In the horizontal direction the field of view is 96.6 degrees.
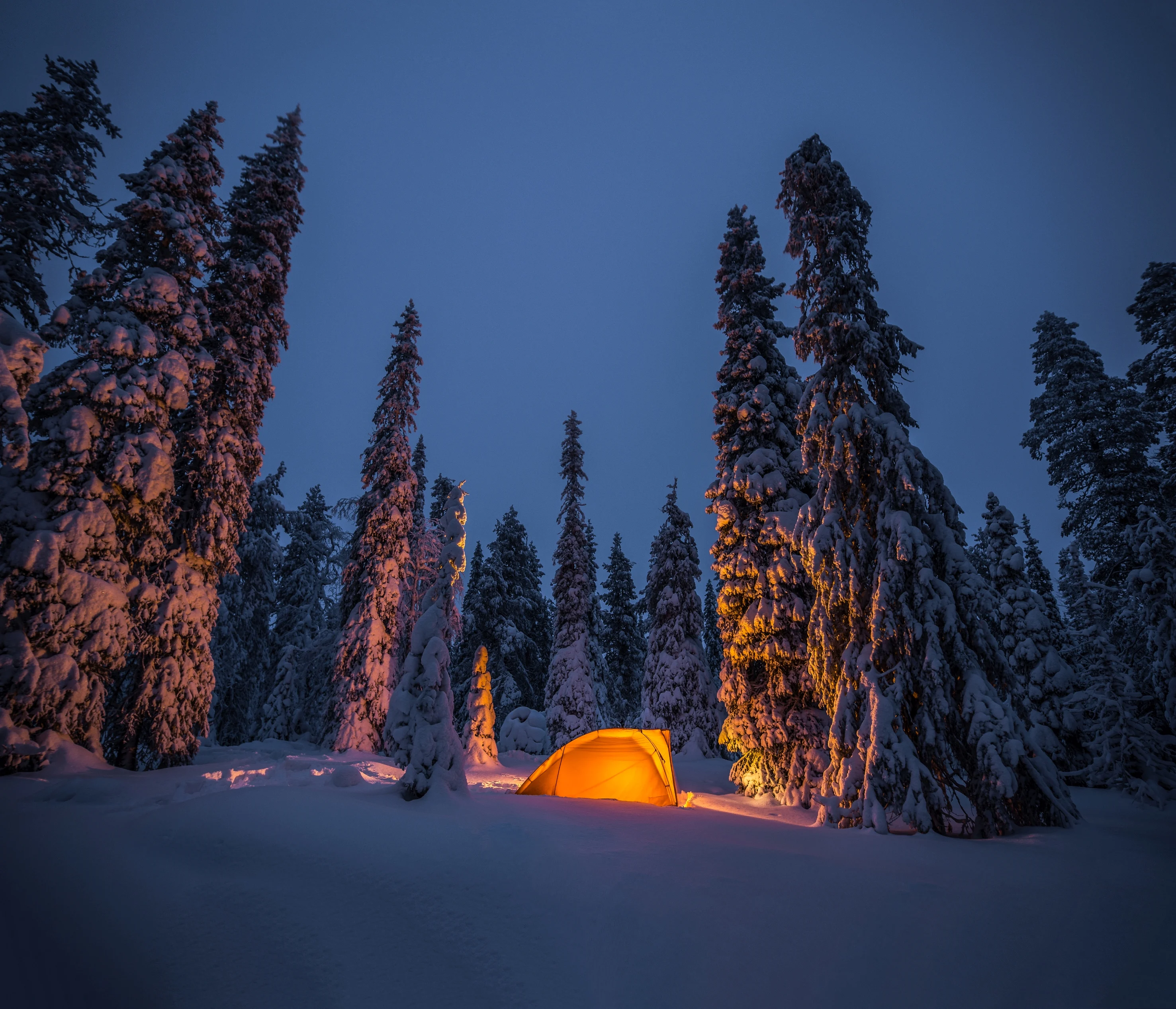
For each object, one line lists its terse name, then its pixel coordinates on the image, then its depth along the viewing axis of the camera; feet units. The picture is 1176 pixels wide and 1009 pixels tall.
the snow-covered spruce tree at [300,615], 80.28
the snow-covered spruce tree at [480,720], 60.44
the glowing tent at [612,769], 40.73
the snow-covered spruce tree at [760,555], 41.60
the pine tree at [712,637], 134.58
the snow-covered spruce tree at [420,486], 84.28
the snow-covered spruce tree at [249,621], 77.00
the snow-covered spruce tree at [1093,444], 55.93
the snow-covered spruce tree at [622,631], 112.47
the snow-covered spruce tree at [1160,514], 41.96
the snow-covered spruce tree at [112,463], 29.48
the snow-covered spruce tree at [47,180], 37.65
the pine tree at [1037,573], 84.53
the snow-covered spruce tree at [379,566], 59.47
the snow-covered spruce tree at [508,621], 100.01
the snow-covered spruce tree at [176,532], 35.09
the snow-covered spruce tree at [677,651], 69.05
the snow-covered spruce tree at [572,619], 84.58
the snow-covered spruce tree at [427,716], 26.32
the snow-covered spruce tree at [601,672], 97.50
